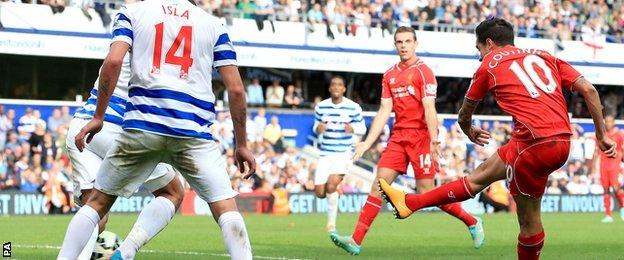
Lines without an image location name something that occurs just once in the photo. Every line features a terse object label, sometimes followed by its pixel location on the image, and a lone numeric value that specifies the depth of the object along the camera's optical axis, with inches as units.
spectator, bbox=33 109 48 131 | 1121.2
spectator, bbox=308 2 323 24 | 1379.2
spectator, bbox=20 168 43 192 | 1037.2
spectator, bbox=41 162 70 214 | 1029.8
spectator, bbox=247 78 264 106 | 1334.9
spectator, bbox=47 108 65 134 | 1135.6
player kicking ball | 396.2
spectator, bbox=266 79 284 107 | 1349.7
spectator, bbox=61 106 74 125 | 1139.3
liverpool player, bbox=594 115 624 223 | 1019.9
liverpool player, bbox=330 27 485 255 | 578.9
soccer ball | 422.2
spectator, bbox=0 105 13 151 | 1090.7
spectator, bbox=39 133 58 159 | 1072.8
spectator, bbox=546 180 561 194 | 1379.2
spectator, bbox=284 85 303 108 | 1360.7
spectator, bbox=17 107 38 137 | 1107.3
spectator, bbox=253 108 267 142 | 1250.7
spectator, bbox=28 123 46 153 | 1084.0
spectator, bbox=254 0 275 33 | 1337.4
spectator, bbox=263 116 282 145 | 1249.6
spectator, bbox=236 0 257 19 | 1334.9
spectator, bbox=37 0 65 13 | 1205.1
